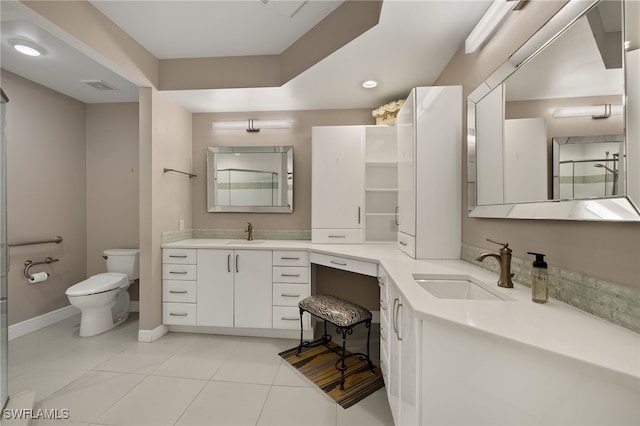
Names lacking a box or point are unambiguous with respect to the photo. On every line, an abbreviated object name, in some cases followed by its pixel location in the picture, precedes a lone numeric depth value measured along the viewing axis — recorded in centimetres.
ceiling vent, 271
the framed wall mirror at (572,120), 84
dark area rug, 178
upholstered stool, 189
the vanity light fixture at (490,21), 135
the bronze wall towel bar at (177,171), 265
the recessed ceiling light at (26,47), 207
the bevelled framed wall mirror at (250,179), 306
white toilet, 247
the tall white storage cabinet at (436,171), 194
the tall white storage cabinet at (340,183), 274
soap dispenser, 105
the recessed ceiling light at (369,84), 241
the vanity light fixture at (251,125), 304
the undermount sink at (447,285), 151
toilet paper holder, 261
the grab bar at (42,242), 253
